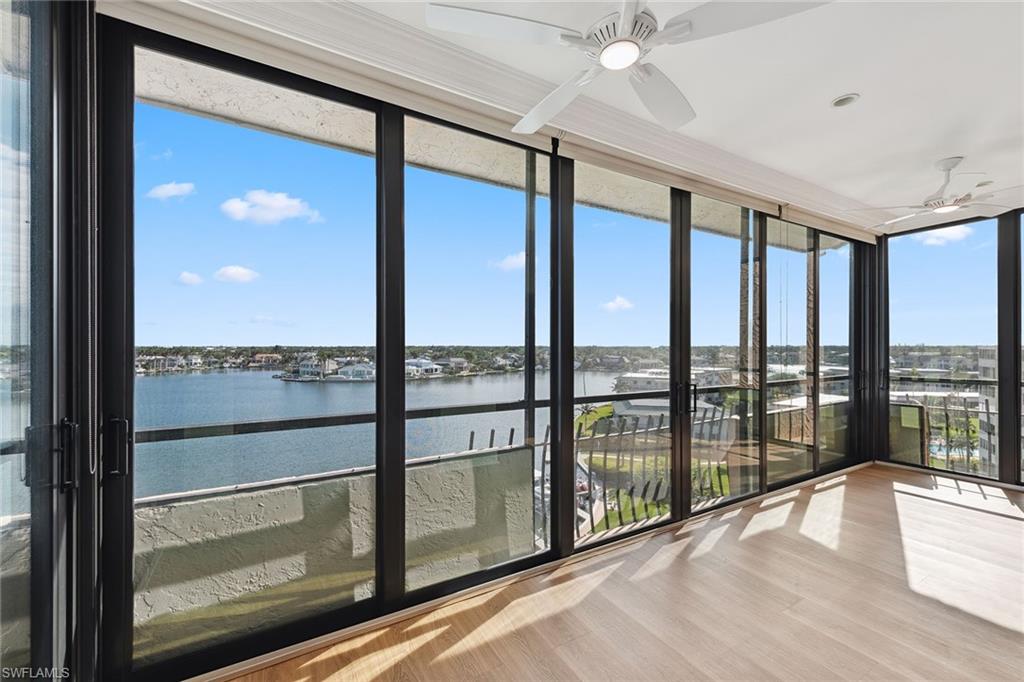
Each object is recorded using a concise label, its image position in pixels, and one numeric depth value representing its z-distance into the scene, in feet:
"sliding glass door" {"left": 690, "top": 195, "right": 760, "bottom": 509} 11.56
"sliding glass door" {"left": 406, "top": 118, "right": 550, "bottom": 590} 7.77
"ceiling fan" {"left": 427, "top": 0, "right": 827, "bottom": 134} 4.65
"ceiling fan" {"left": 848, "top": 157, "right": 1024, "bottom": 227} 10.76
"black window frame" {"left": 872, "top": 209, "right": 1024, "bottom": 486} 13.74
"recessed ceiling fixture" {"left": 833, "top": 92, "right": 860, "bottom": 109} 8.15
